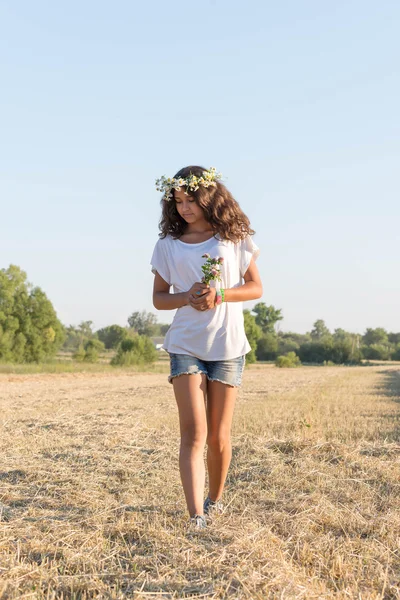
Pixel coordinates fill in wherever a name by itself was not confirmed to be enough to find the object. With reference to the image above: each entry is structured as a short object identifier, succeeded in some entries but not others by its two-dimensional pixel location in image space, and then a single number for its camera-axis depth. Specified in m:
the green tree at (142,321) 101.69
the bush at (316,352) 86.38
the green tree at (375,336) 117.53
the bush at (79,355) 46.28
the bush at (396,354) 91.88
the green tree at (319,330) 134.25
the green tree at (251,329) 71.19
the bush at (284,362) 63.50
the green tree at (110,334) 81.39
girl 3.98
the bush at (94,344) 59.42
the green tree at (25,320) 42.31
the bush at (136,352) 44.11
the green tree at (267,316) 106.94
